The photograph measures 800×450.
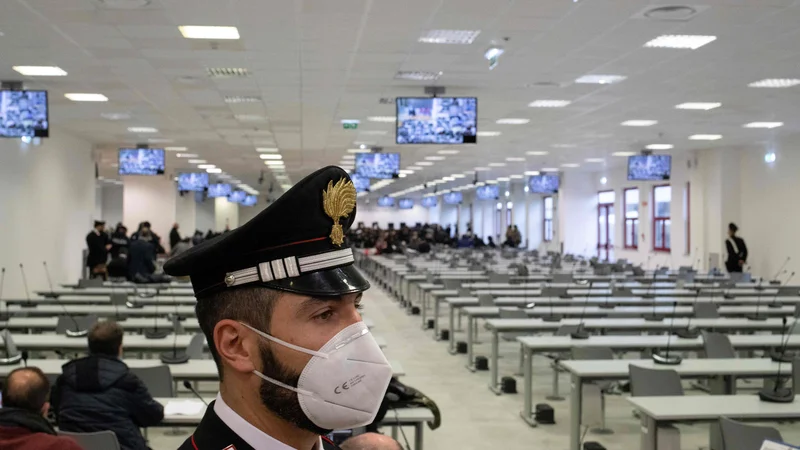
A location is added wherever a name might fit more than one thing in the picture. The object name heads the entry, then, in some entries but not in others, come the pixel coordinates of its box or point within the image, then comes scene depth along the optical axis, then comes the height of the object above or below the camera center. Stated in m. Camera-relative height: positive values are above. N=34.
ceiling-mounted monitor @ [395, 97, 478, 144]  10.28 +1.47
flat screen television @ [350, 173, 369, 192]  23.32 +1.44
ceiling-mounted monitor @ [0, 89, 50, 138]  9.67 +1.47
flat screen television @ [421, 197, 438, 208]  44.44 +1.62
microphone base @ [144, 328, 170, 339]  7.12 -0.97
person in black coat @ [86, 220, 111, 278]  15.20 -0.39
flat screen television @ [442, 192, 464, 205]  37.62 +1.58
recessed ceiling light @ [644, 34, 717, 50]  8.05 +2.01
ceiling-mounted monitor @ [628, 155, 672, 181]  17.95 +1.47
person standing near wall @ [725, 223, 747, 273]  16.95 -0.53
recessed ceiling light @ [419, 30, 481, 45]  7.93 +2.02
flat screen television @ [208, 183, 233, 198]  31.79 +1.65
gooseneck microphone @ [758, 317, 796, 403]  4.86 -1.04
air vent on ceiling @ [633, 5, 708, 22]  6.91 +1.98
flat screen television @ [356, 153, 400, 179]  16.92 +1.43
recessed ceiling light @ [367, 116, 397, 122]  14.38 +2.08
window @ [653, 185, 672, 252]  23.05 +0.36
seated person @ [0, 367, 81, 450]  2.98 -0.79
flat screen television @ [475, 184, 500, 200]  30.73 +1.54
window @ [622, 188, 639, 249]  25.28 +0.38
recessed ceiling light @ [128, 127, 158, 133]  16.53 +2.13
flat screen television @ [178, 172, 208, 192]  24.83 +1.54
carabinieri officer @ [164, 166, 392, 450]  1.18 -0.16
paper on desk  4.58 -1.07
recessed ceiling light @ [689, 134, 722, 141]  16.89 +2.06
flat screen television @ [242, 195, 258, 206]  38.78 +1.58
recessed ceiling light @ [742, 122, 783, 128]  14.84 +2.04
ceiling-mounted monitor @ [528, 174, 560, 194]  25.44 +1.55
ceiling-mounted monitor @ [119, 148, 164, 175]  17.59 +1.57
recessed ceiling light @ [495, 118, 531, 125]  14.55 +2.07
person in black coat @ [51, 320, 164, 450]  4.23 -0.93
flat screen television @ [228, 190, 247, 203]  36.08 +1.56
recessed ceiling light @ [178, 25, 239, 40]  7.73 +2.00
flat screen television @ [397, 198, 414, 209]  46.81 +1.63
